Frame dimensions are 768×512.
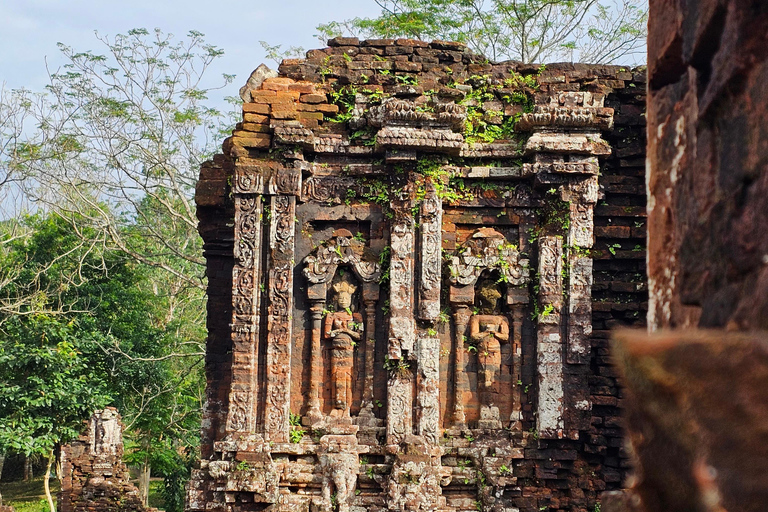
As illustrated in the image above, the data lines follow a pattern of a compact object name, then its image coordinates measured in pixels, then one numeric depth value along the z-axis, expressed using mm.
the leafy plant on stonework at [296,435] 16630
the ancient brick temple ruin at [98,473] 23797
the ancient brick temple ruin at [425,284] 16578
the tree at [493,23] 35094
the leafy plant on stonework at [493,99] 17875
